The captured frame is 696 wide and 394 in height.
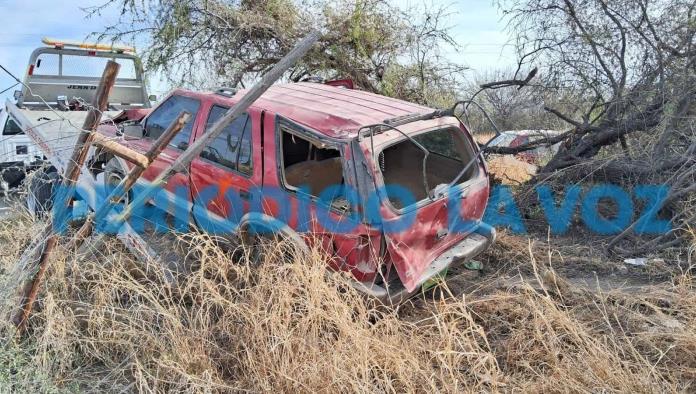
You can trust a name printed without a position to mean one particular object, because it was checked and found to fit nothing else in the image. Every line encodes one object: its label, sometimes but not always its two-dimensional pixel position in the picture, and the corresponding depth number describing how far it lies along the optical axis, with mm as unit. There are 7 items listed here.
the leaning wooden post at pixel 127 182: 2777
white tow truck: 5438
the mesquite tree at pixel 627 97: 5328
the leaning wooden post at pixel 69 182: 2707
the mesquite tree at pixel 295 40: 7316
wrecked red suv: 3268
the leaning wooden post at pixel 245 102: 2783
